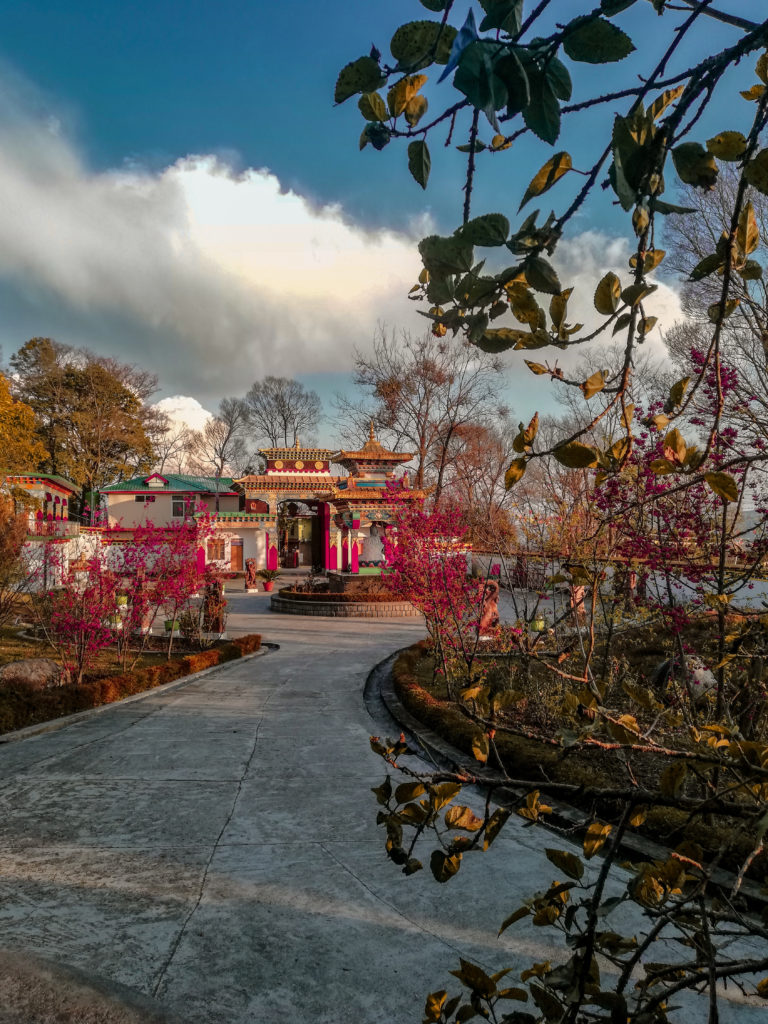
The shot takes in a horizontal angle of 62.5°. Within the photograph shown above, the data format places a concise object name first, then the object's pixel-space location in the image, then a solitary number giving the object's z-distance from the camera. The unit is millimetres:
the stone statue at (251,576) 24797
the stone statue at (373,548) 22300
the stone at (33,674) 7559
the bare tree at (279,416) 40469
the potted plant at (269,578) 24188
